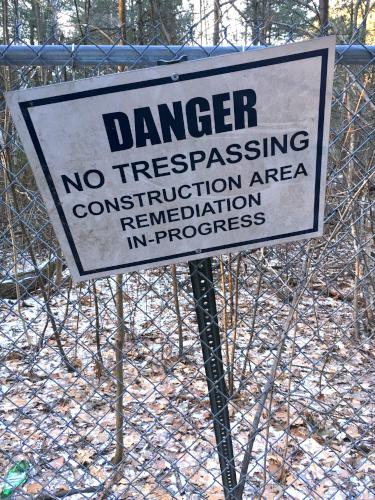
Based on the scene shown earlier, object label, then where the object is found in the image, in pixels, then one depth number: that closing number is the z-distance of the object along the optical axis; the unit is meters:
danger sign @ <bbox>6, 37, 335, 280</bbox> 1.34
